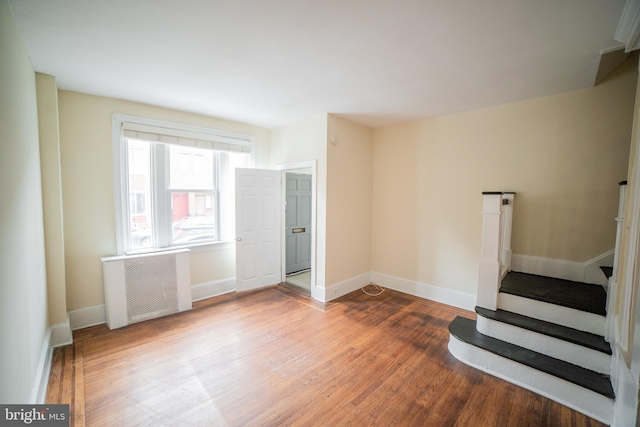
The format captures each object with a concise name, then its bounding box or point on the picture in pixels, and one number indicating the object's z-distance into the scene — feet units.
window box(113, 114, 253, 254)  10.82
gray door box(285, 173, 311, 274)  16.89
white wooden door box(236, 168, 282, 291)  13.26
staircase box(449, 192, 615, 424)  6.35
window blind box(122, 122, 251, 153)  10.81
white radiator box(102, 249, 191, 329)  9.91
